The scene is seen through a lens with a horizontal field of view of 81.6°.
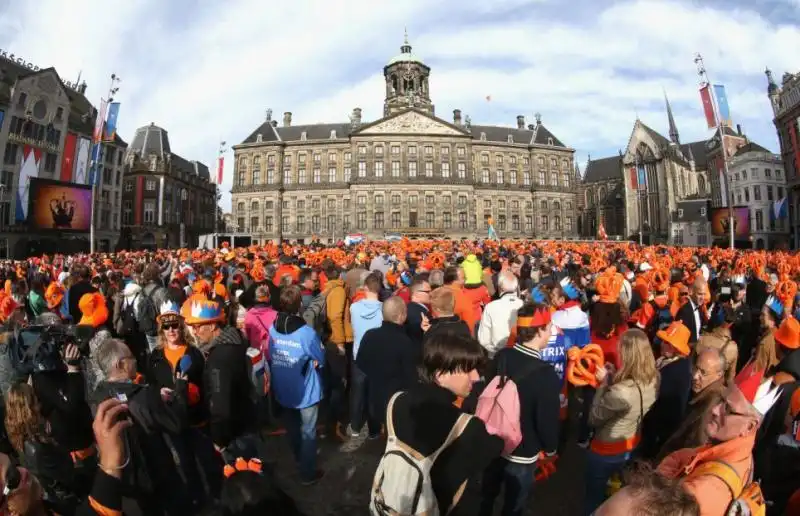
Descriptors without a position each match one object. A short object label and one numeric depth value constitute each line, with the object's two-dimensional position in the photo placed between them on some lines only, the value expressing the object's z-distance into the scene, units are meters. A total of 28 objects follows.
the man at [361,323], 6.08
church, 66.00
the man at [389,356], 4.58
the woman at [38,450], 3.30
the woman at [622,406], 3.48
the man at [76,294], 8.07
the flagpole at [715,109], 21.78
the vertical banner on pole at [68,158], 43.88
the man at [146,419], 3.31
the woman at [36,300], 8.39
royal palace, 63.91
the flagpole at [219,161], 35.59
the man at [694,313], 6.48
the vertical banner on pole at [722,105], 22.14
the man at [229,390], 3.85
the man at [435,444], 2.23
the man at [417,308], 5.86
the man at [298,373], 4.68
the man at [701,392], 2.94
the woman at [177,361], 3.99
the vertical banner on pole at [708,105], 21.97
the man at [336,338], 6.83
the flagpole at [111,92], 26.13
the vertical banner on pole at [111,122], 27.11
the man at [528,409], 3.39
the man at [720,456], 1.94
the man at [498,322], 5.45
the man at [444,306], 5.11
